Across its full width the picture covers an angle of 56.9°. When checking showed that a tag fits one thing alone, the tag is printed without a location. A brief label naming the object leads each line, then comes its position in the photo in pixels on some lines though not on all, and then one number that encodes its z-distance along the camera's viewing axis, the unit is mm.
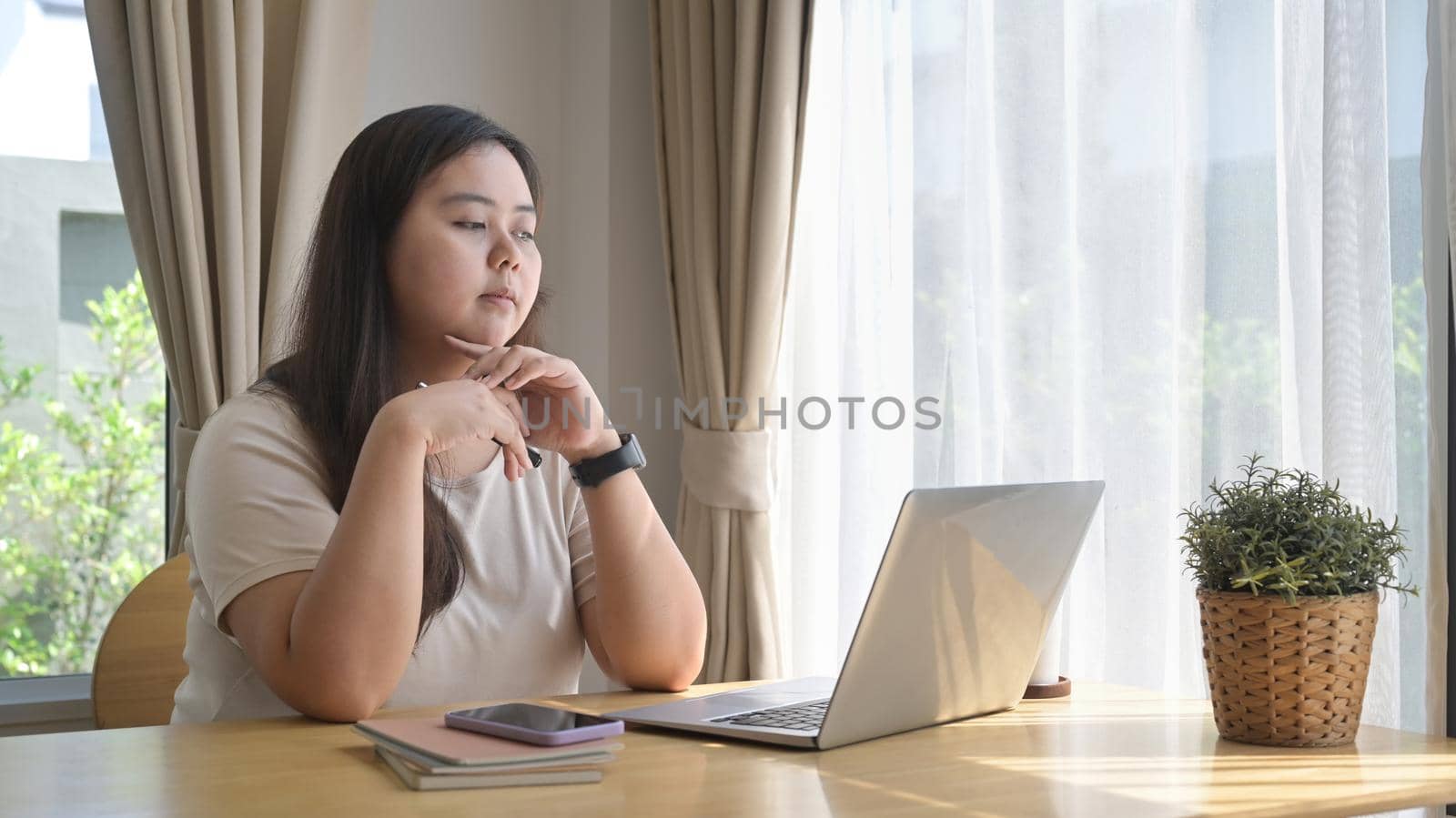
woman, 1316
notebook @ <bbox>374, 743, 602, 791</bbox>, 969
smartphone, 1047
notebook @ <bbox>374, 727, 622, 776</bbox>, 979
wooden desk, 937
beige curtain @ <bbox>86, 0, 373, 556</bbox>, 2533
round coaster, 1415
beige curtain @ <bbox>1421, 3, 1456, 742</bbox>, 1578
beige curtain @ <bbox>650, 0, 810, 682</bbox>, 2613
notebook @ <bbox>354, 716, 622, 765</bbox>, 995
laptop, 1122
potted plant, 1142
